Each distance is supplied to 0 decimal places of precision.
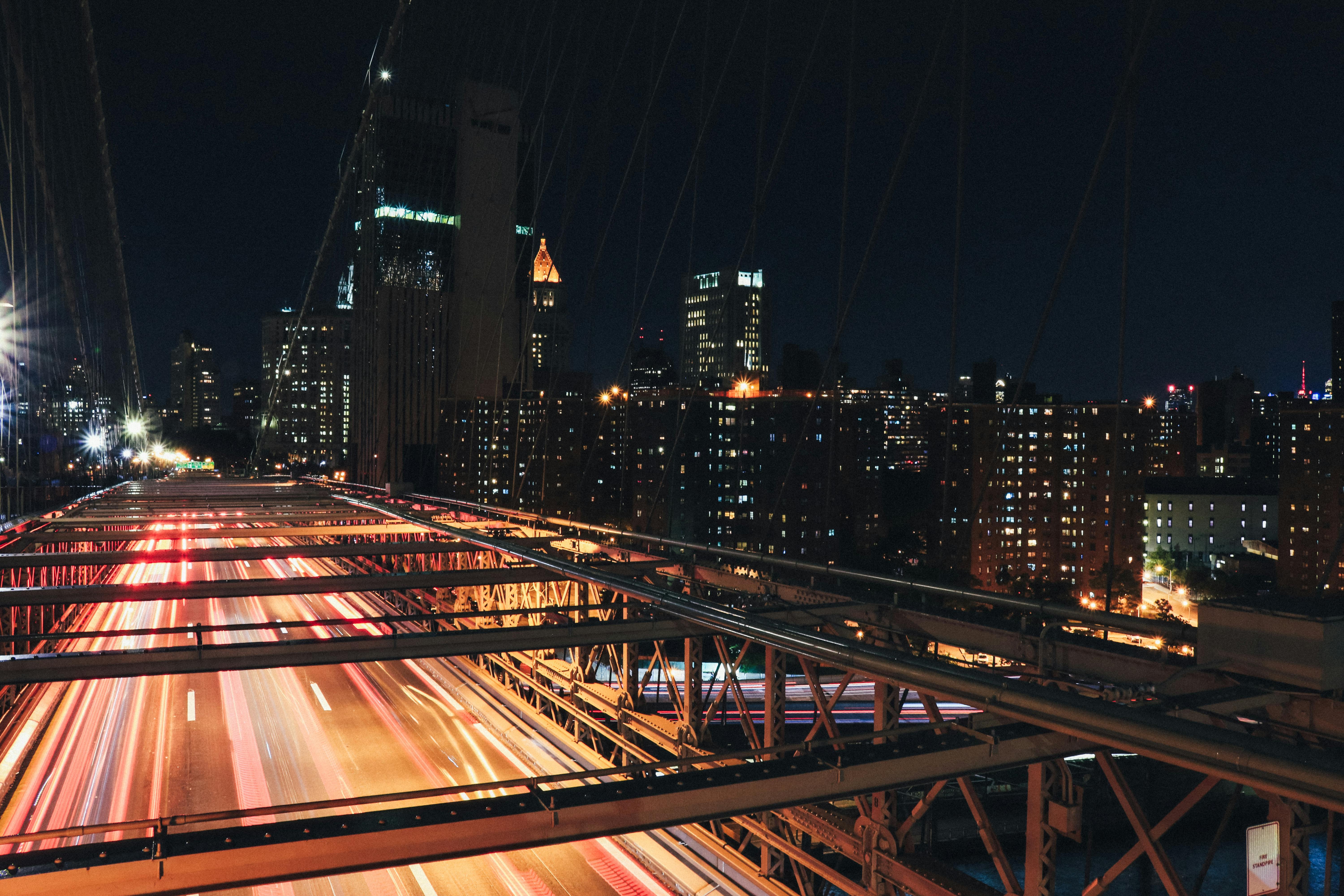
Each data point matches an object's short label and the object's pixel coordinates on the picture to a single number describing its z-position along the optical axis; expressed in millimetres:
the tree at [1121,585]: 56812
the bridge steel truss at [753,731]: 3877
